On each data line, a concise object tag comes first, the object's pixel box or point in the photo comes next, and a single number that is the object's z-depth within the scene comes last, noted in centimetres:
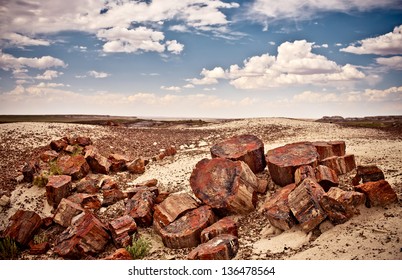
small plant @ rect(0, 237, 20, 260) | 651
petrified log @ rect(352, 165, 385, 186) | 628
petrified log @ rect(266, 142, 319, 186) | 691
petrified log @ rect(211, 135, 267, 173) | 779
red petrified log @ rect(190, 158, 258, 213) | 664
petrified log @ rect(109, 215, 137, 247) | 648
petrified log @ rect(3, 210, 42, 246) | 685
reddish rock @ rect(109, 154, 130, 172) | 1146
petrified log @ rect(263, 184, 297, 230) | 573
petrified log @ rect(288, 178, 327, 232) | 543
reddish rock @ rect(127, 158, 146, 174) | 1141
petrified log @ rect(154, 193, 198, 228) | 672
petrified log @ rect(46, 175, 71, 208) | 869
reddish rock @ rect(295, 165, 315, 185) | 642
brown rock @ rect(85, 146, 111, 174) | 1092
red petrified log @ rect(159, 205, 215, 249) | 612
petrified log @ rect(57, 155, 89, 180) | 1026
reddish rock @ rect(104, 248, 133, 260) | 567
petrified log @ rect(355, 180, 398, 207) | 537
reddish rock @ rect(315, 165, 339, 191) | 638
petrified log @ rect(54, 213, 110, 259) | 625
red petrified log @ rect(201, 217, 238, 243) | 586
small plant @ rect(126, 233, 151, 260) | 595
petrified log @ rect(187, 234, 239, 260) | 527
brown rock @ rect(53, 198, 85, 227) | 734
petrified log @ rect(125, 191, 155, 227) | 713
